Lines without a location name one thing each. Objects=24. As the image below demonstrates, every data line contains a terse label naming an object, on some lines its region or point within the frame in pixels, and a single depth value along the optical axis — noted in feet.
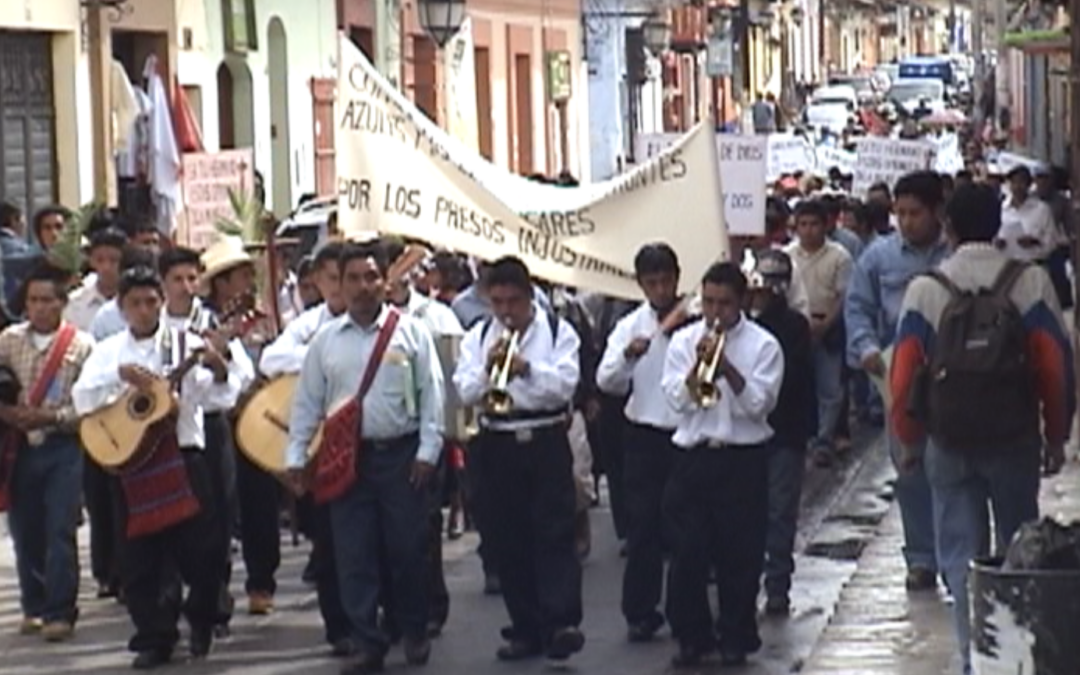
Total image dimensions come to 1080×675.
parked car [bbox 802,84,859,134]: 188.24
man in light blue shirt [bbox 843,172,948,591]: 44.55
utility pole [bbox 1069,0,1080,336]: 41.96
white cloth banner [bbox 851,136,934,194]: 84.12
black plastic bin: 30.66
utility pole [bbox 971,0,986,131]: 225.25
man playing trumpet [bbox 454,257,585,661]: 41.81
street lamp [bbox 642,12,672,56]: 160.76
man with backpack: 35.32
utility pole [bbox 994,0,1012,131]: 198.13
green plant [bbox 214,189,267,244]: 60.03
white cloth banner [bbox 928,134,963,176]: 115.10
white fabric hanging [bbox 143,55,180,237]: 80.18
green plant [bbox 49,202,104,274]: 56.08
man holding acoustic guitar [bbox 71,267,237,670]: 42.52
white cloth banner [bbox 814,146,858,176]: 114.73
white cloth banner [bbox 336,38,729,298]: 46.60
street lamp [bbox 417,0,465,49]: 90.43
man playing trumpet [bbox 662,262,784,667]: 40.78
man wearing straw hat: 47.34
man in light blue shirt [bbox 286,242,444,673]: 41.52
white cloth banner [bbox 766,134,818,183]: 102.78
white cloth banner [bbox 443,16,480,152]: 110.22
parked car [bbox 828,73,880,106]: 235.05
